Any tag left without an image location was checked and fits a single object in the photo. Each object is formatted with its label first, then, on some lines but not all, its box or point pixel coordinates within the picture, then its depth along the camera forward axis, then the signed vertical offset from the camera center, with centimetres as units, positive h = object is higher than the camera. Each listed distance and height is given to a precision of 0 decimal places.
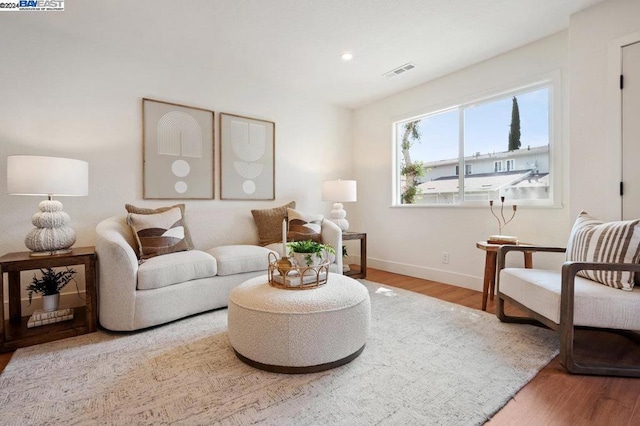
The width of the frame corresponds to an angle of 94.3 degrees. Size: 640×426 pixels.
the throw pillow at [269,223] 332 -14
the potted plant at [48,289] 222 -59
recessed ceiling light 298 +157
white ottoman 154 -63
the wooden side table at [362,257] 358 -57
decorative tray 180 -40
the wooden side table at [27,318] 189 -70
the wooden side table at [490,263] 257 -47
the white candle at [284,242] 188 -20
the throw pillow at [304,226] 318 -17
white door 208 +56
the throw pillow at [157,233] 245 -19
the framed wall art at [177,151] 303 +64
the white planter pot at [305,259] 181 -29
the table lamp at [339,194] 375 +21
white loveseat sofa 206 -50
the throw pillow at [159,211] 268 +0
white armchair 154 -53
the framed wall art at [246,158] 349 +65
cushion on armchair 166 -22
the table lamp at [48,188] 204 +17
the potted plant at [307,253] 181 -26
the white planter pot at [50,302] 221 -68
